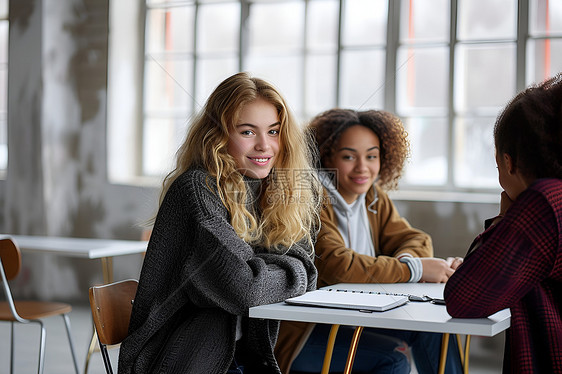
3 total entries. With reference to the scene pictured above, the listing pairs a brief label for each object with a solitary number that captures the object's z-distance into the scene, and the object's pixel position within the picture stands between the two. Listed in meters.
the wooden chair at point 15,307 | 2.81
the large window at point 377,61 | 4.33
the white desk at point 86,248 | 3.19
